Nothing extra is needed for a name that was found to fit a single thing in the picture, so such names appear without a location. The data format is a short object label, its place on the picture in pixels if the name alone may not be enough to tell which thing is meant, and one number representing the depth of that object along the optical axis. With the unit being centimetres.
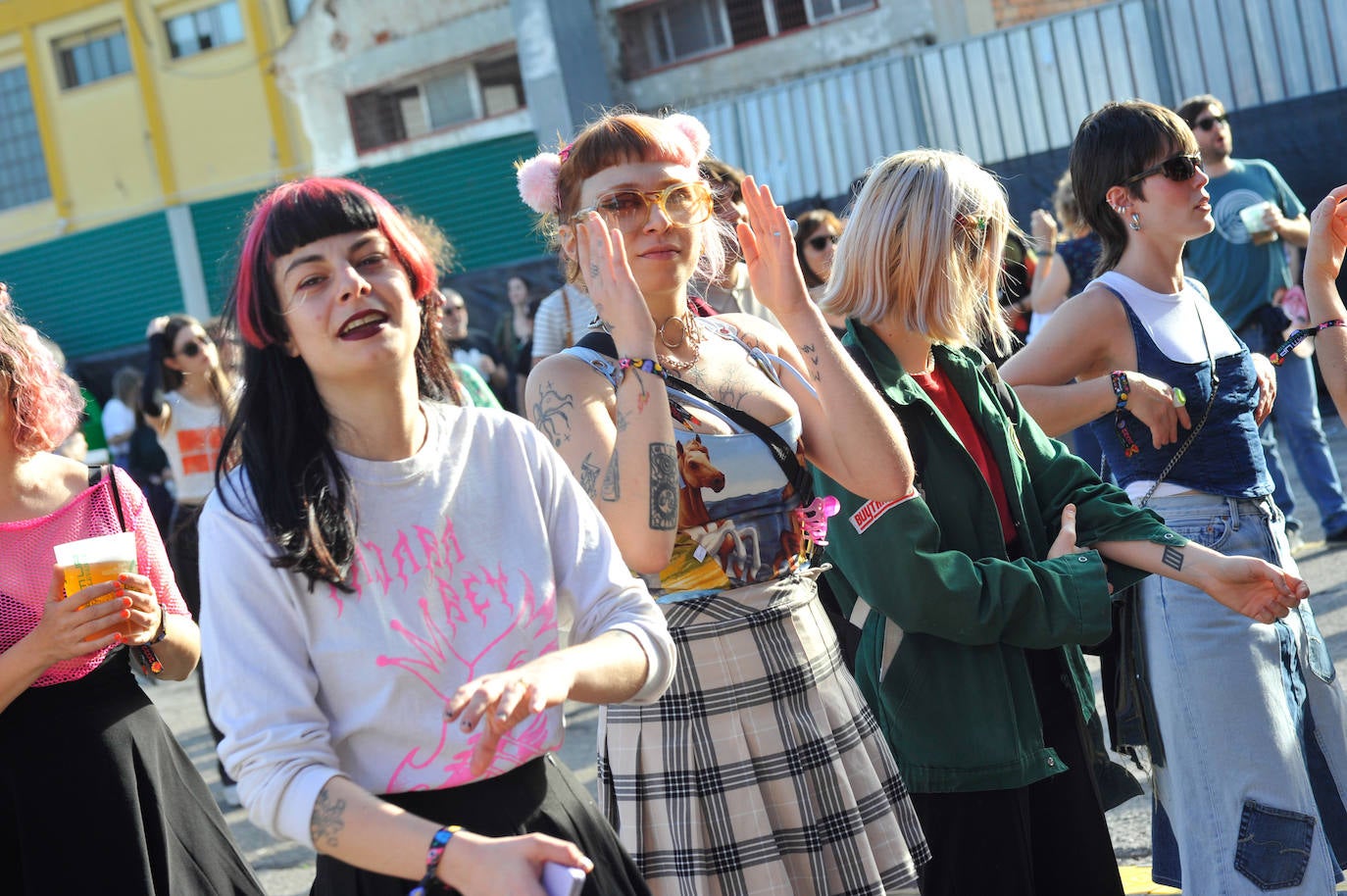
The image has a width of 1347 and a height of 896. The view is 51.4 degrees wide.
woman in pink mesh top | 280
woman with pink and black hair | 176
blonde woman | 283
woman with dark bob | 317
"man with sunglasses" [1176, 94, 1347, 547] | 692
